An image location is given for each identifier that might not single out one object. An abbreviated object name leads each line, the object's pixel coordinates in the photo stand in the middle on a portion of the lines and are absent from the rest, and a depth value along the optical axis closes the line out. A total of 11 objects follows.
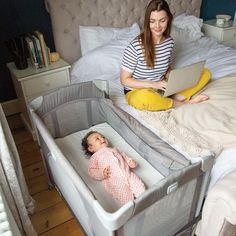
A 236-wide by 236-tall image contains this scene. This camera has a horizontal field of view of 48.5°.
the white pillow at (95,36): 2.25
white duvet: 1.25
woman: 1.57
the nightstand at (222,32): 2.79
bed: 1.32
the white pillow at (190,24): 2.64
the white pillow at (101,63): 2.13
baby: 1.21
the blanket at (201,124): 1.28
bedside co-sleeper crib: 0.97
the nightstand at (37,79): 1.94
